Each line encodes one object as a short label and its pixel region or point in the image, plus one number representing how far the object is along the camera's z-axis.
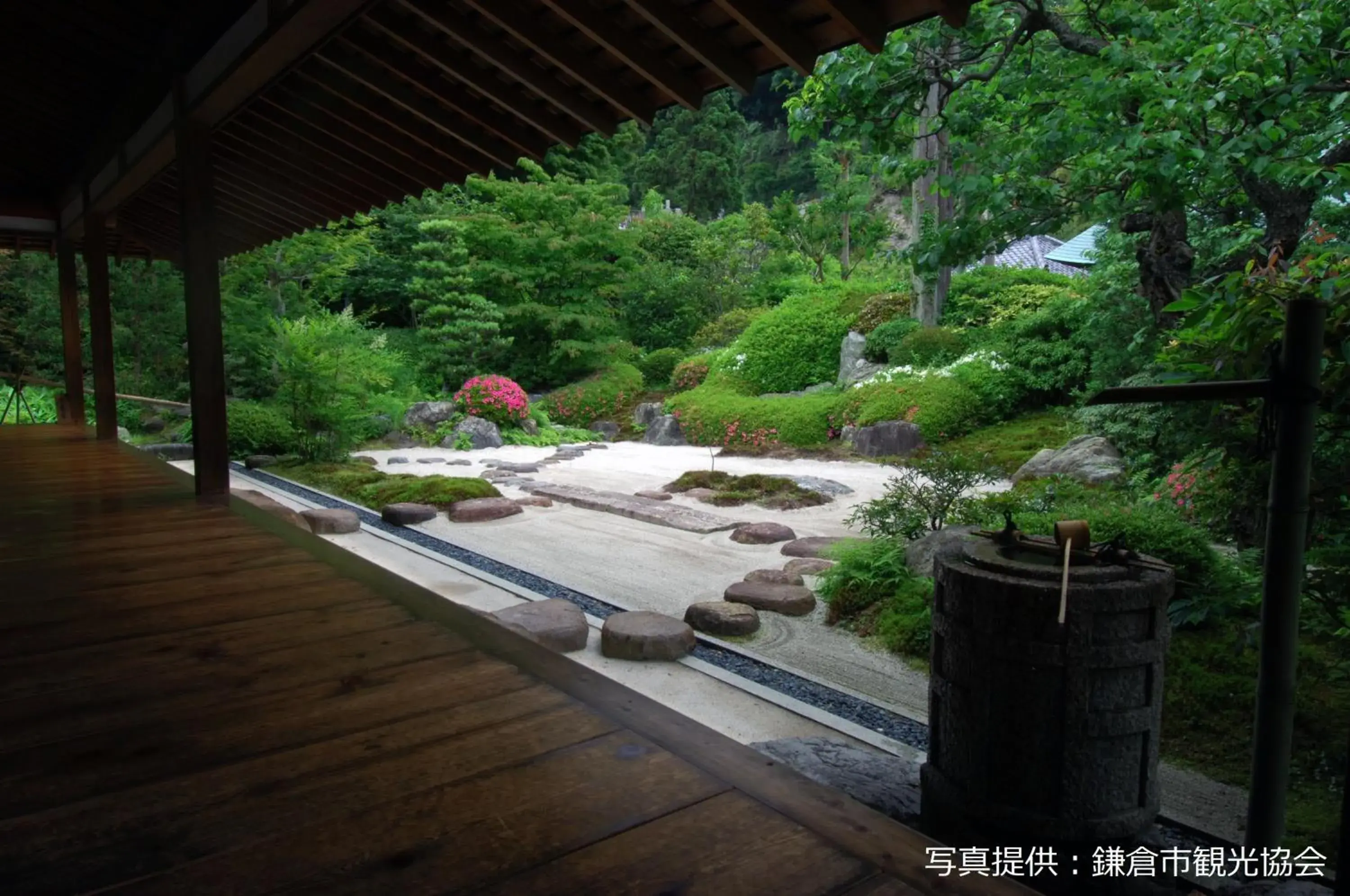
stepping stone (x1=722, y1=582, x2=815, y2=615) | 4.61
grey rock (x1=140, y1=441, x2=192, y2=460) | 10.10
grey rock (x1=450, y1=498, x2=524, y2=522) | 7.12
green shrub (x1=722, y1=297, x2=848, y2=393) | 14.01
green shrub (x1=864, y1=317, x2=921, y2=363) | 12.90
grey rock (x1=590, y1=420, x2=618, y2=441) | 14.88
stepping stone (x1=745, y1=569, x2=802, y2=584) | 5.04
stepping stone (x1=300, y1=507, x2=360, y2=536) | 6.48
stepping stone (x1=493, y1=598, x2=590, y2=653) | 3.93
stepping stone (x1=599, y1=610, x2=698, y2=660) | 3.83
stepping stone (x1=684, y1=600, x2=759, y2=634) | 4.20
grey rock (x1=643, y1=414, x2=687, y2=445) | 13.42
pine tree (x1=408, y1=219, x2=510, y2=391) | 15.95
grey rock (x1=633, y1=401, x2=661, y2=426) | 14.58
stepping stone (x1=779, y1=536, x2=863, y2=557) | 5.79
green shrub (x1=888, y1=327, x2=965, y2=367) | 12.01
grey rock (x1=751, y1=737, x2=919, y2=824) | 2.47
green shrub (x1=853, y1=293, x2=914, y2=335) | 13.77
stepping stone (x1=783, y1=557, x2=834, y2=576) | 5.25
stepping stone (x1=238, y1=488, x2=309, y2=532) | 5.81
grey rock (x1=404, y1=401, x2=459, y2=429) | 13.65
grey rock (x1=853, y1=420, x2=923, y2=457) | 10.24
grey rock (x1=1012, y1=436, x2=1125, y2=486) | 6.89
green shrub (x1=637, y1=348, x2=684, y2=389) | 16.69
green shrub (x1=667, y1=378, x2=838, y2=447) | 11.80
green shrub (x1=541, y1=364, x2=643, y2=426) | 15.64
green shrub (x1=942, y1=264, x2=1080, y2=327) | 12.45
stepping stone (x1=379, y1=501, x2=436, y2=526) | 7.01
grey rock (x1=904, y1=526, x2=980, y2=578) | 4.65
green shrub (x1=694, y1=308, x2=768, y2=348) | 16.78
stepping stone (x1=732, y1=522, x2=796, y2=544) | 6.16
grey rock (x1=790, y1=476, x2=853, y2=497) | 8.23
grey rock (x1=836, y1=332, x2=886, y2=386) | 12.93
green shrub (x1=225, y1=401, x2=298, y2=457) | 10.60
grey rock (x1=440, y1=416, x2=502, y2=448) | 12.98
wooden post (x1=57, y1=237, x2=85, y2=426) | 6.84
